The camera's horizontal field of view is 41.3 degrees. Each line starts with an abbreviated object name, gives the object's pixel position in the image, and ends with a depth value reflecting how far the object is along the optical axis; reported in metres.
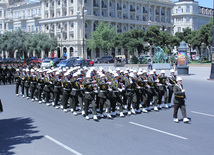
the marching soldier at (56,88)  13.40
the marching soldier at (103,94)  10.96
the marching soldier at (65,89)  12.30
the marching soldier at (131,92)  11.59
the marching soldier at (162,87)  12.59
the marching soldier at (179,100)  10.02
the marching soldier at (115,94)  11.17
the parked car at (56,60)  42.05
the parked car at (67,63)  37.60
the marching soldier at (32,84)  15.53
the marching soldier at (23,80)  16.44
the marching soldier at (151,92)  12.30
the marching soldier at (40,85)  14.90
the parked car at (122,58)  55.63
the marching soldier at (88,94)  10.84
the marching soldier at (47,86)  14.09
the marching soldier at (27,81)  16.01
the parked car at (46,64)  38.47
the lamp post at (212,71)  24.22
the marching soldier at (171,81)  12.54
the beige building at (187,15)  93.62
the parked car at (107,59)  57.49
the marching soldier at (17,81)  17.40
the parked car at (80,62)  40.10
